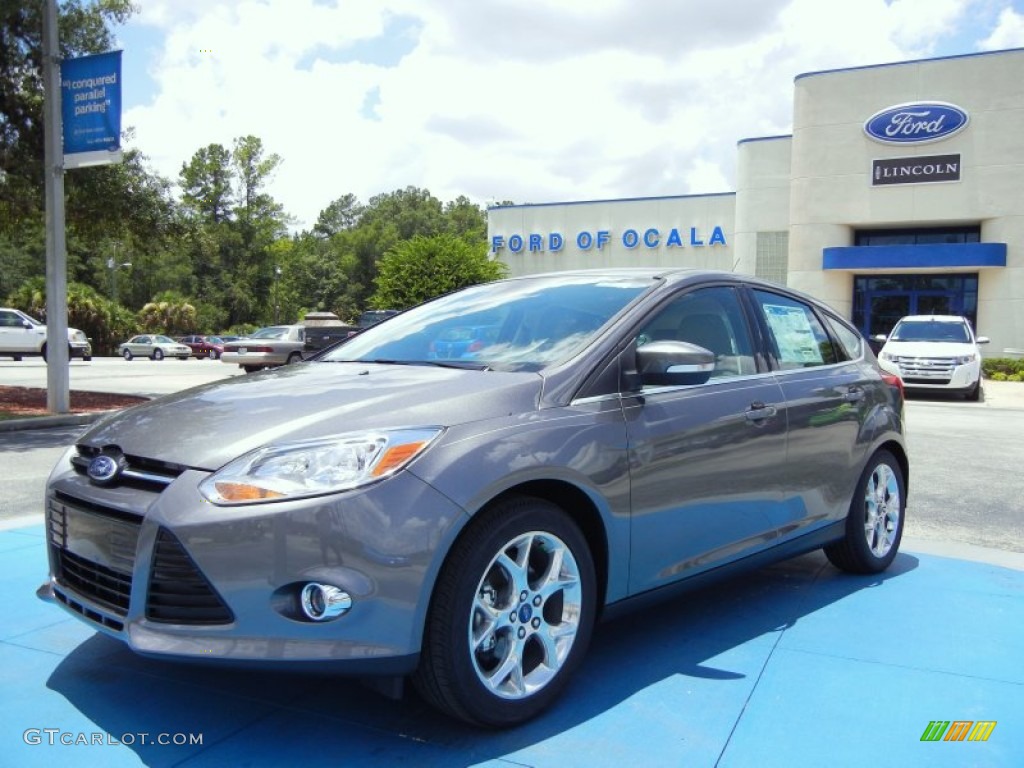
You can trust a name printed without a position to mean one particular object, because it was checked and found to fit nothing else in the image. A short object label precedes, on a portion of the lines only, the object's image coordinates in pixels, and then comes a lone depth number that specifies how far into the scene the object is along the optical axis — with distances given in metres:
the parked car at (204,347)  51.12
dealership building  28.89
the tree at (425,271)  31.55
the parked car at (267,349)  25.23
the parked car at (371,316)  27.71
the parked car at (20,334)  29.33
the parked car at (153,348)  46.02
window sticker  4.36
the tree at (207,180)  71.06
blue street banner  11.57
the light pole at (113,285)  60.45
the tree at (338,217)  118.06
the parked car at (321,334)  25.76
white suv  17.14
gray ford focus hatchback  2.55
